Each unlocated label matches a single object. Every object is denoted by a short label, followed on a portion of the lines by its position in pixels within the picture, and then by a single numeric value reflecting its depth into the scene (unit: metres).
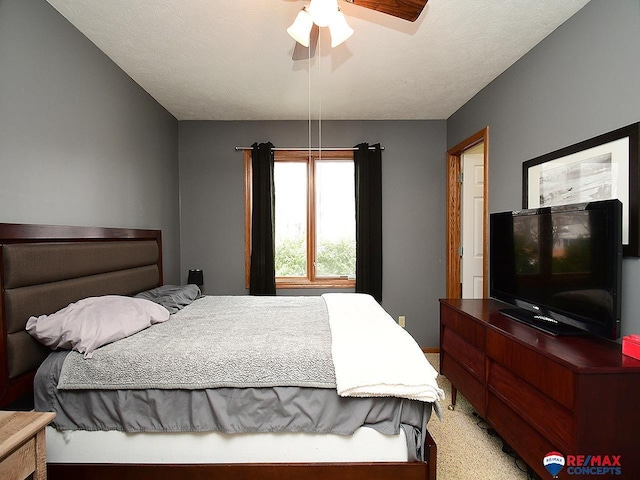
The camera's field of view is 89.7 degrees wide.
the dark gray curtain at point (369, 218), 3.64
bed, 1.45
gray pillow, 2.42
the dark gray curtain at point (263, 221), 3.60
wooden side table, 1.01
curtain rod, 3.67
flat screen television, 1.49
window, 3.77
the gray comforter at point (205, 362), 1.49
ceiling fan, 1.55
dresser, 1.31
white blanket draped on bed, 1.42
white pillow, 1.58
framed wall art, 1.58
